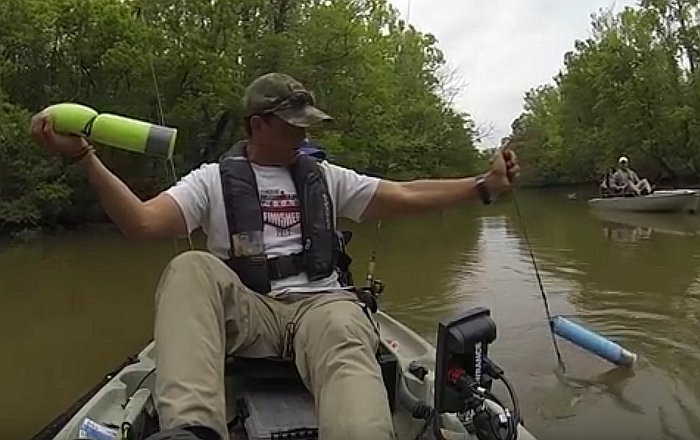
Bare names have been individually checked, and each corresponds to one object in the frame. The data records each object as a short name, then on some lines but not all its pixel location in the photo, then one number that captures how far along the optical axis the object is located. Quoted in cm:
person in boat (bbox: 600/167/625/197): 2078
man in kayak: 246
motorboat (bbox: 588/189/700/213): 1930
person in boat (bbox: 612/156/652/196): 2058
